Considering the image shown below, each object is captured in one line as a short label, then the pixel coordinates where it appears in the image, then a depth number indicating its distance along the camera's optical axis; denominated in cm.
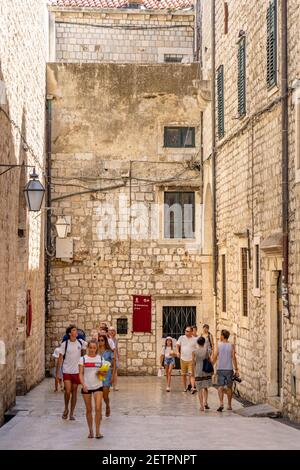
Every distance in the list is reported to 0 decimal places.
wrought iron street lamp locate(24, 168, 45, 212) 1423
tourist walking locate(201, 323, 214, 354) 1841
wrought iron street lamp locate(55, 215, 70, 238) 2203
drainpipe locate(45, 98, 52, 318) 2217
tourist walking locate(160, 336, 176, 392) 1907
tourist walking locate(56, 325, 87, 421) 1313
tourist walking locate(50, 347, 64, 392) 1578
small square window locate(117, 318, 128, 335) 2230
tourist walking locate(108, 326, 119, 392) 1784
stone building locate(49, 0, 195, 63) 2566
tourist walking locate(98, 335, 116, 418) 1289
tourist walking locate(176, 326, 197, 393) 1811
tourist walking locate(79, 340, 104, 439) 1129
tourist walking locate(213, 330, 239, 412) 1533
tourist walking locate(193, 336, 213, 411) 1510
